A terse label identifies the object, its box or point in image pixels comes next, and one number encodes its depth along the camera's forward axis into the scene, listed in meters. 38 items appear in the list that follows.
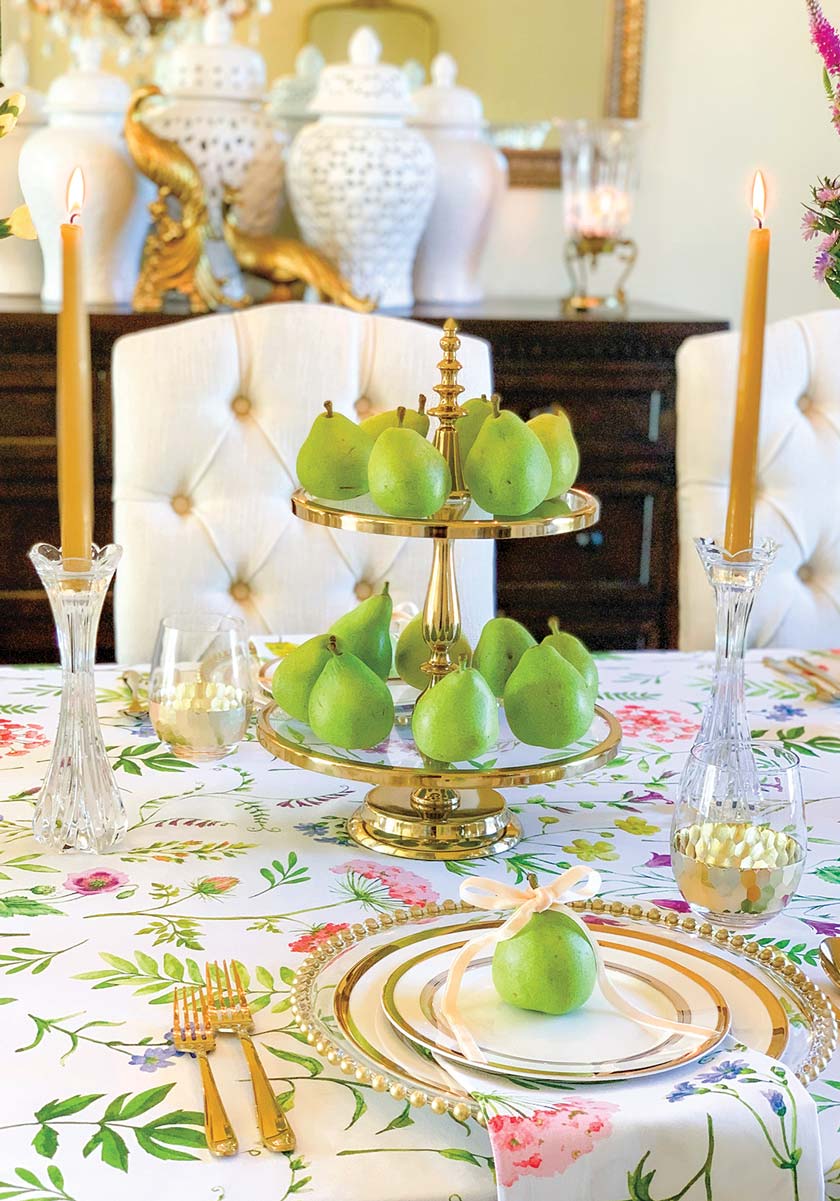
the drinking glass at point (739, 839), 1.74
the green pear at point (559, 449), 1.95
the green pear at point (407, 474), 1.85
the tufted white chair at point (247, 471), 2.67
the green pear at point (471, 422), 1.98
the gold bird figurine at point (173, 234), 3.75
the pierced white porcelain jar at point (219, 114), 3.88
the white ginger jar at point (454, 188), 4.05
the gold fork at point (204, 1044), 1.50
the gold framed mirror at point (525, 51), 4.14
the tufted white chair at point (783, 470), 2.80
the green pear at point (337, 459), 1.93
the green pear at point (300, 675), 1.91
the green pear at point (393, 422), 1.97
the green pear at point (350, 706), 1.85
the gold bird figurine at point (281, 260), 3.85
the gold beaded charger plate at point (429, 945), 1.53
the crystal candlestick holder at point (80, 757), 1.88
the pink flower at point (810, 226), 1.84
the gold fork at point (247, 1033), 1.50
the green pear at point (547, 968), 1.57
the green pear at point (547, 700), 1.85
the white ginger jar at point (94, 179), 3.77
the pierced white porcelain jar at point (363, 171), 3.83
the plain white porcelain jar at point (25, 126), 3.89
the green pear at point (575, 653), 1.91
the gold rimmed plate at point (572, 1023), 1.53
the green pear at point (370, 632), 1.95
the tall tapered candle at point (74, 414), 1.86
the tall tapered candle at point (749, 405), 1.91
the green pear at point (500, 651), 1.93
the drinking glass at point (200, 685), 2.06
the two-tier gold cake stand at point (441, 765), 1.85
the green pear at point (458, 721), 1.81
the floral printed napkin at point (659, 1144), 1.46
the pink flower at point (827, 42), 1.79
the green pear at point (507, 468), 1.87
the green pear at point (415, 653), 1.98
